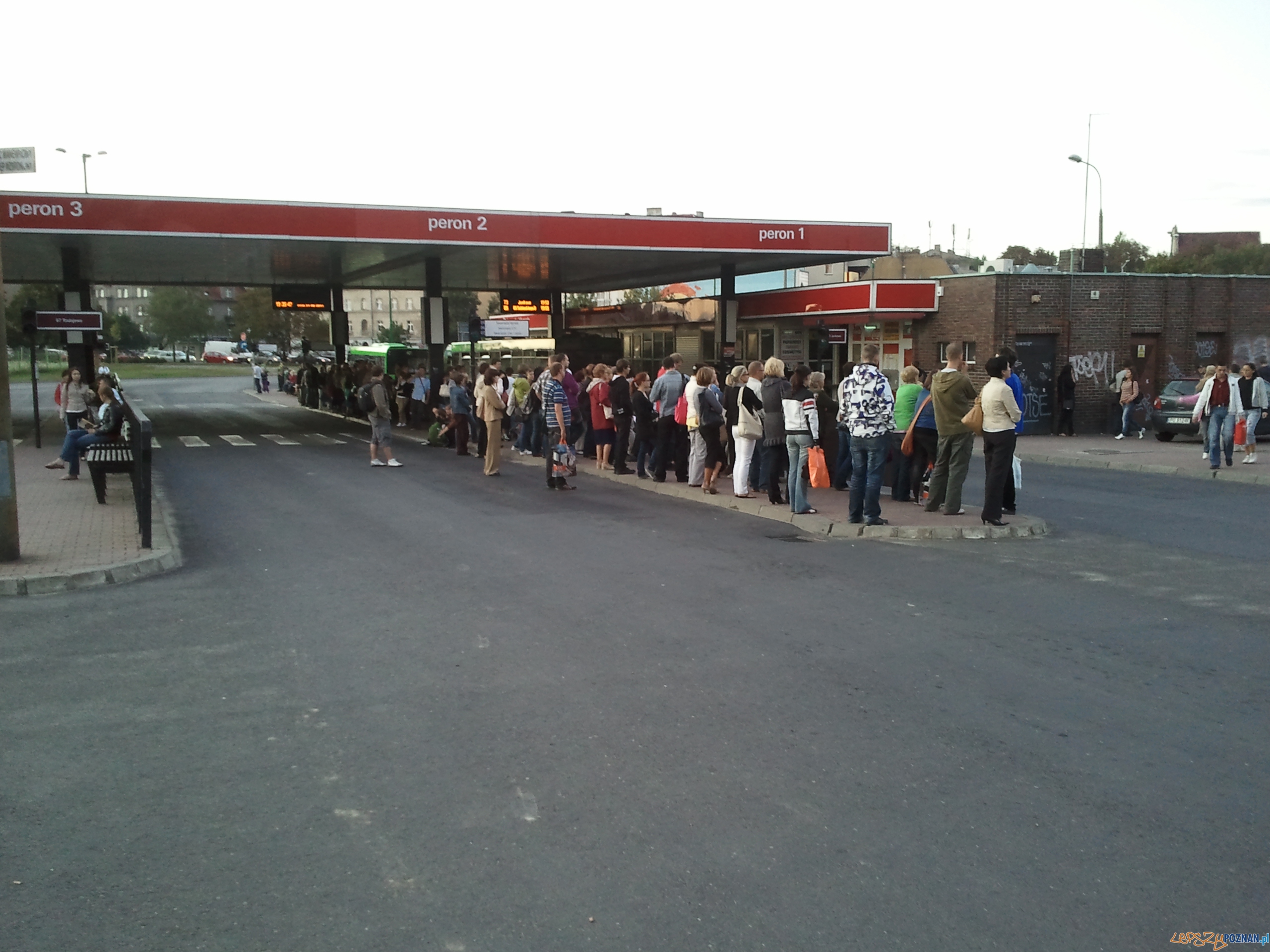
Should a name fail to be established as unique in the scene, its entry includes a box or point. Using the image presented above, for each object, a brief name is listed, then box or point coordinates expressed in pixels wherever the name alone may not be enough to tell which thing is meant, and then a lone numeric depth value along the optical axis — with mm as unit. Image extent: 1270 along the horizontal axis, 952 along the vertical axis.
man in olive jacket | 12297
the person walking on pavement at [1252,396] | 18406
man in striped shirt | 15727
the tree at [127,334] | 104750
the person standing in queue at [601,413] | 18062
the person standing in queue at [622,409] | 17250
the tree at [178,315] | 98438
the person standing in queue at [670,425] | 15883
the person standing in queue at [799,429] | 12508
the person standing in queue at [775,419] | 13430
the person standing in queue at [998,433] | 11805
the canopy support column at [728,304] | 30922
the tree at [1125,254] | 82562
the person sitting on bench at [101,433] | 14930
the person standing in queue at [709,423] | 14578
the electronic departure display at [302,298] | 36719
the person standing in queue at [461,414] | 22531
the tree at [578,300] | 66194
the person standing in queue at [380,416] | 19047
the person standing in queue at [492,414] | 17703
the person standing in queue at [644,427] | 16969
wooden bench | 10688
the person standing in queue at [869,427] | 11852
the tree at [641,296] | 57531
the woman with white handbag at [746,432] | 13867
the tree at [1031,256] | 81812
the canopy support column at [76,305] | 25750
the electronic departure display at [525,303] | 37812
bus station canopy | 22938
